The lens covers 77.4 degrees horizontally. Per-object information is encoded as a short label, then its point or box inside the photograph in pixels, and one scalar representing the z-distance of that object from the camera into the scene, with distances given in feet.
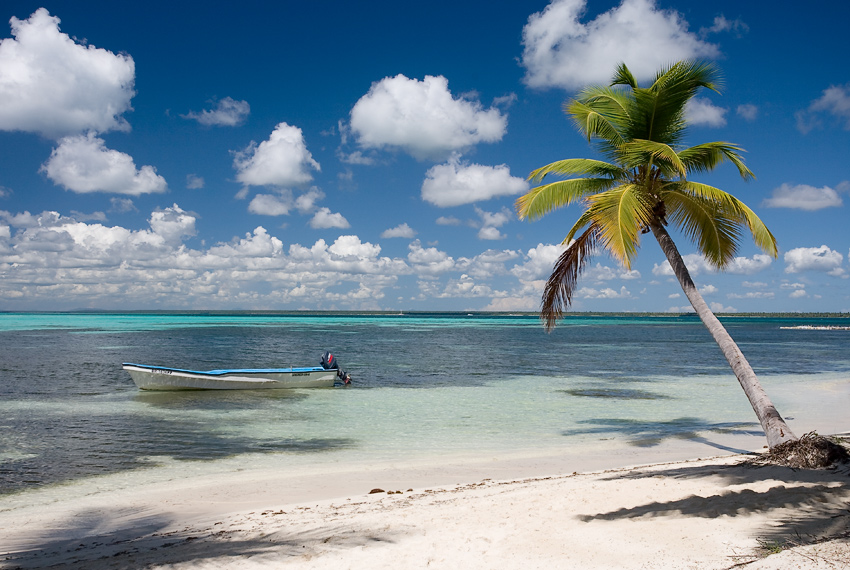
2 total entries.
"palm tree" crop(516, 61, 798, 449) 29.71
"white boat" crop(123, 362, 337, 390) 68.49
